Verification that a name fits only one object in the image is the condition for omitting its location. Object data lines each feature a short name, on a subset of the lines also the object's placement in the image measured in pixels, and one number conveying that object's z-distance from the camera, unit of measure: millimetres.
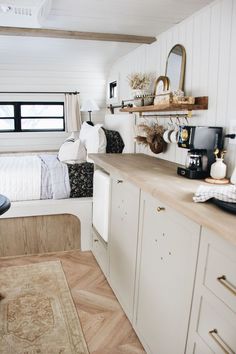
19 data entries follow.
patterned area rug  1766
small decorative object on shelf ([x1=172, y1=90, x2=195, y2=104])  1983
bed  2807
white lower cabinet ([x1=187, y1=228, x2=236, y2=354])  991
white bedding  2824
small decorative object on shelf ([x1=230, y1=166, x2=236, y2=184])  1623
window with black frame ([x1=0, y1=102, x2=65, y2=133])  4707
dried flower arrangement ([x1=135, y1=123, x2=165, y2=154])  2518
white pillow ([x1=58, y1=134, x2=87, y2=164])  3207
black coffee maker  1780
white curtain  4727
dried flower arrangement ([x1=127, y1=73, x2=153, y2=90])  2719
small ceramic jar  1709
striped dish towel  1246
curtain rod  4498
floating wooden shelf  1966
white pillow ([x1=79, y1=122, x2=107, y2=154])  3195
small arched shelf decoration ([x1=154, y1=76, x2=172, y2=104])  2138
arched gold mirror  2223
